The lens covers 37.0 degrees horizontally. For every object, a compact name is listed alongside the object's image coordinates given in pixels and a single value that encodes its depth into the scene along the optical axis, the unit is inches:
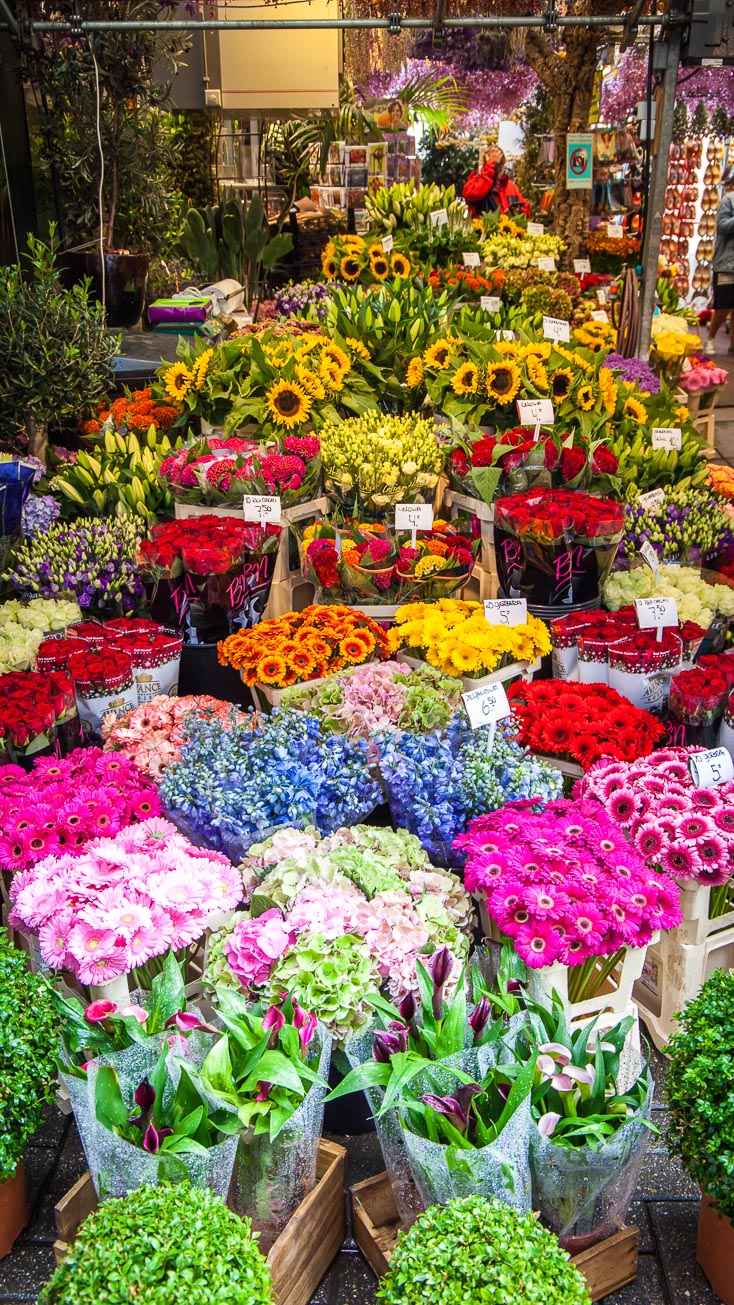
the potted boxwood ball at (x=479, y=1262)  56.8
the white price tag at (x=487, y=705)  100.2
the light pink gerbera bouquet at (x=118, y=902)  80.7
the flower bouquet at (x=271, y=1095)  68.0
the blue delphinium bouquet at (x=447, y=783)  100.0
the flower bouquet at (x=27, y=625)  122.0
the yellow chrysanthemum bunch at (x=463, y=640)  118.0
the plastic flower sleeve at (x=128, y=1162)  64.8
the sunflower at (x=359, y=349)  192.5
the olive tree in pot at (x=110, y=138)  244.8
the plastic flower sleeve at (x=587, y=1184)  66.8
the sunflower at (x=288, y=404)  164.7
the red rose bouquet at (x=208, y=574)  131.3
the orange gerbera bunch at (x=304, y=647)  120.0
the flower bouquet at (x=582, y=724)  108.7
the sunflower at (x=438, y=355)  181.6
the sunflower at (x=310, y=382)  173.5
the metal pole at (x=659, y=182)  172.6
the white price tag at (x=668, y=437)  165.9
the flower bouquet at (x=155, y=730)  110.7
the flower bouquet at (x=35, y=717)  107.8
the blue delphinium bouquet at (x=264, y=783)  98.3
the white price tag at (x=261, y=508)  140.6
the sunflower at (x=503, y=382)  165.9
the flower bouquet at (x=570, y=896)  80.8
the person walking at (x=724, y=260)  433.7
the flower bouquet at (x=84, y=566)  137.4
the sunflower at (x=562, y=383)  168.6
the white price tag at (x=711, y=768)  98.3
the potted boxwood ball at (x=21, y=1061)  72.4
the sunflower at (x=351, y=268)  256.7
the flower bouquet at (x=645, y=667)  120.0
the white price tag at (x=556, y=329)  191.8
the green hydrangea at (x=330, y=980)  78.4
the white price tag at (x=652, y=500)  148.0
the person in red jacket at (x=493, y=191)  344.2
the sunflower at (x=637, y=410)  178.7
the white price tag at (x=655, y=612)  121.0
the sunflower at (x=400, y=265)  250.4
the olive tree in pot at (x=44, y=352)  162.9
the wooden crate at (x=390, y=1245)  73.2
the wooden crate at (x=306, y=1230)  70.7
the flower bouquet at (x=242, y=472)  148.3
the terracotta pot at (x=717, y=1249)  73.9
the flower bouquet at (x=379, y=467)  150.9
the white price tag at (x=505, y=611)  121.9
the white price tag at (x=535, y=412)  159.6
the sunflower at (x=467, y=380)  169.6
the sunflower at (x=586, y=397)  168.1
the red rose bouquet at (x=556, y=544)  132.8
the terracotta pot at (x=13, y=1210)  78.4
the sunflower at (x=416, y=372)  184.5
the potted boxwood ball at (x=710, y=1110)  69.9
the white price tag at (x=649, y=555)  133.7
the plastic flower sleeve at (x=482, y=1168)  64.1
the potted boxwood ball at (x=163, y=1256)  55.9
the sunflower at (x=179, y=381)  179.3
